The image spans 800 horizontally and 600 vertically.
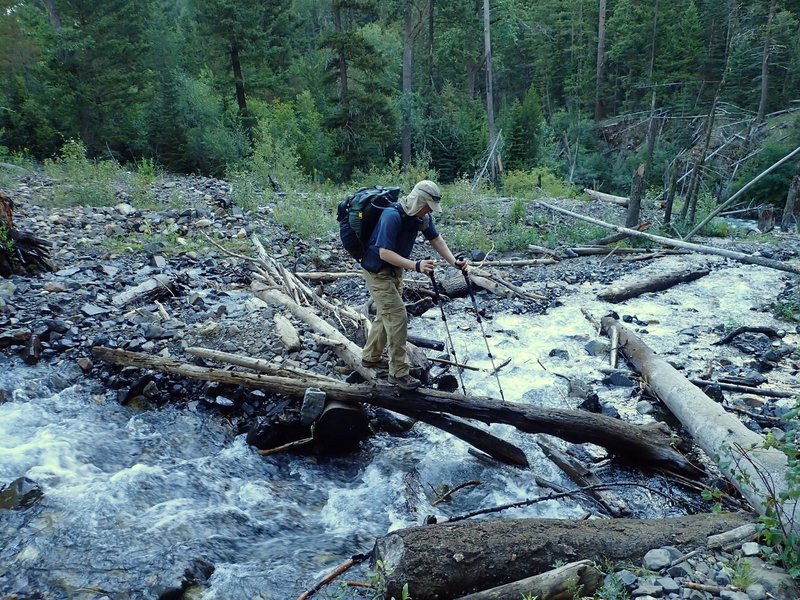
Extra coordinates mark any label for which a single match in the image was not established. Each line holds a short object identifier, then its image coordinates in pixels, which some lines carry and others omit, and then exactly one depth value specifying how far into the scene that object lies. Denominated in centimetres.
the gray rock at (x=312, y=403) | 531
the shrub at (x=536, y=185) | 2012
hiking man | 457
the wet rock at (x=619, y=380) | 681
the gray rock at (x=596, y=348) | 772
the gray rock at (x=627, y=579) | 279
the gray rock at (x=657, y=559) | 299
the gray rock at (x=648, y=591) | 267
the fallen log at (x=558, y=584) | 288
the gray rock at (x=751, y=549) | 295
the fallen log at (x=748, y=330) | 780
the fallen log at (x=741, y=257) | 604
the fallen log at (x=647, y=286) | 996
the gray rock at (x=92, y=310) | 752
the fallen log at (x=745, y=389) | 604
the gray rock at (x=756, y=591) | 254
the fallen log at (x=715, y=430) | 352
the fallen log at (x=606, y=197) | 1828
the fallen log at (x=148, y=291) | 806
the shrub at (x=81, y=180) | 1294
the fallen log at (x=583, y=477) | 456
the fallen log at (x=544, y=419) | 490
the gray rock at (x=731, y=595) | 254
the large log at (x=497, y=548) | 305
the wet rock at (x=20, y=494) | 457
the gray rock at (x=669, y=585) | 271
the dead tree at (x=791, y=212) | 1755
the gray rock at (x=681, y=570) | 284
